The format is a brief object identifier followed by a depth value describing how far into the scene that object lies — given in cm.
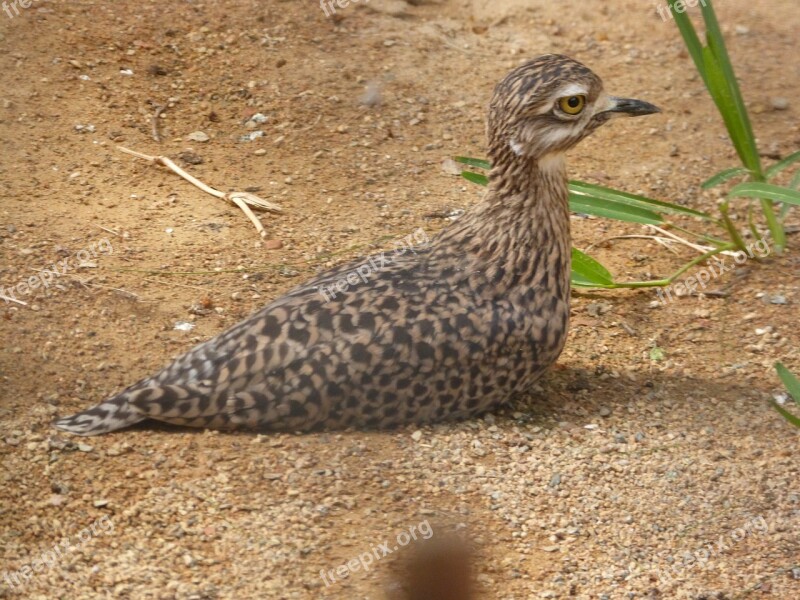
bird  923
